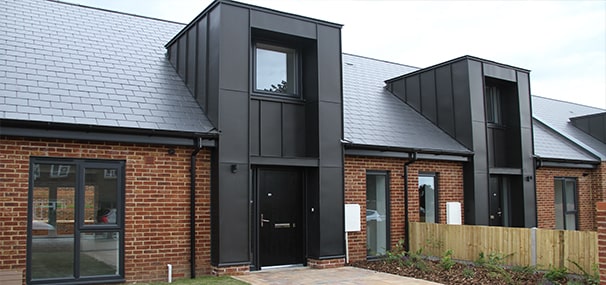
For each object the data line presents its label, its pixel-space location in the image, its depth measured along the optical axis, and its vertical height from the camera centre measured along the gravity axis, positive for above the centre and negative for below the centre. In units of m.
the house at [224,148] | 8.63 +0.72
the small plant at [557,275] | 9.23 -1.59
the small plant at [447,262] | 10.30 -1.52
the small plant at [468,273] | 9.66 -1.63
